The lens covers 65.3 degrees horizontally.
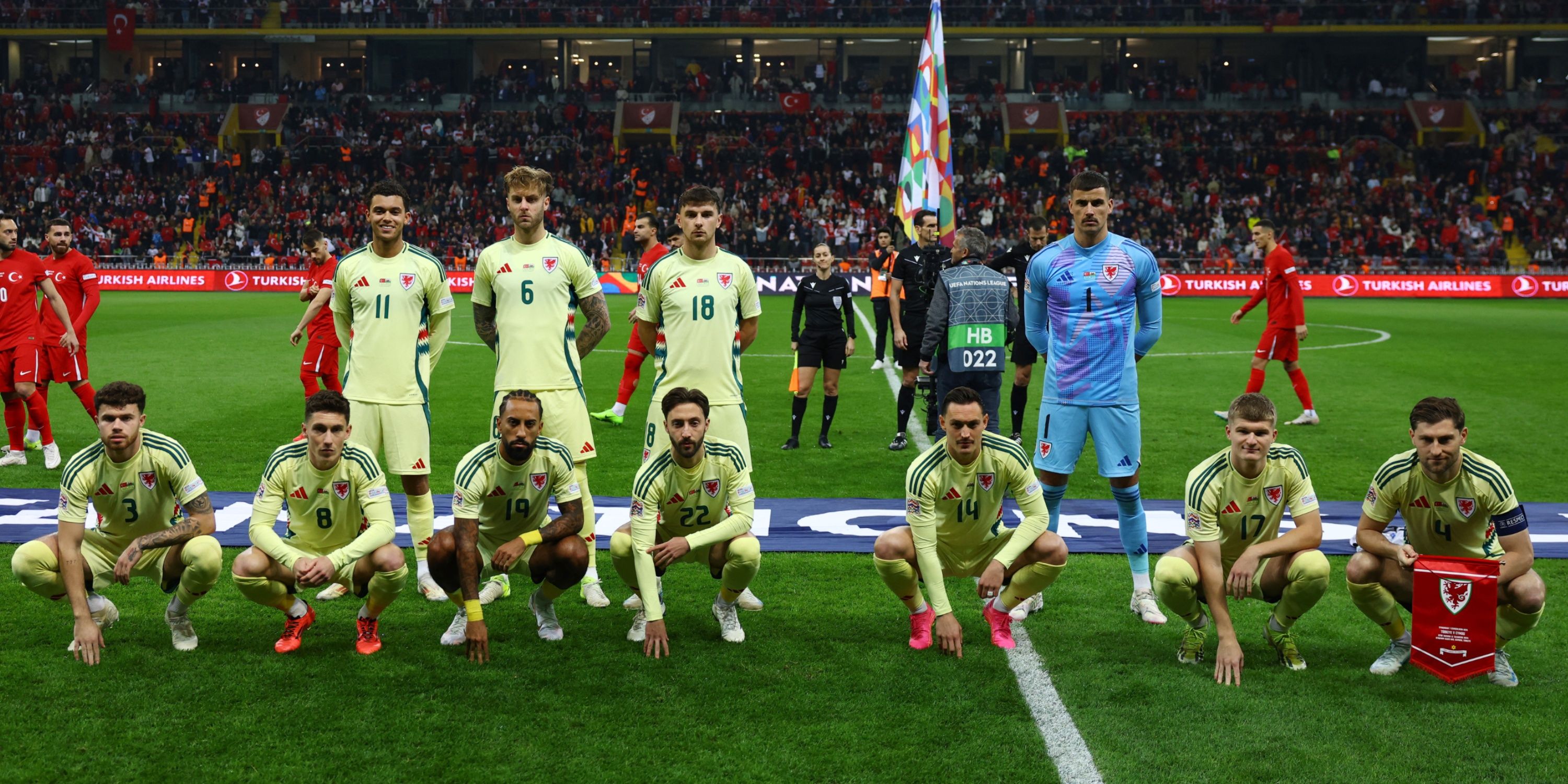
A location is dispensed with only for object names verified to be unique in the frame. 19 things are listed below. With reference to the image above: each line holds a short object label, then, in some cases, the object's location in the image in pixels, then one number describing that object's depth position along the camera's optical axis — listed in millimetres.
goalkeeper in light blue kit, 6230
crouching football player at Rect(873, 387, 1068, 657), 5512
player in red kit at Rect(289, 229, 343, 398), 10656
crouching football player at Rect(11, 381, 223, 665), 5355
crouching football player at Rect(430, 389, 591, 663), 5453
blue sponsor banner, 7527
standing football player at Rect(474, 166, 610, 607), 6359
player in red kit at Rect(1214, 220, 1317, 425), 12195
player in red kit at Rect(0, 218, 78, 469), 9664
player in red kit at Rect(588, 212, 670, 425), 11508
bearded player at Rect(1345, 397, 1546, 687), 5074
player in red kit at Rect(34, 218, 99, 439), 9992
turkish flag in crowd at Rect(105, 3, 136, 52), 48875
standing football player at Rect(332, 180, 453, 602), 6434
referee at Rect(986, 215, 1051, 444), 10586
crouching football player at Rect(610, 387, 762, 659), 5523
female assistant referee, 11242
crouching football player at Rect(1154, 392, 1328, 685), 5246
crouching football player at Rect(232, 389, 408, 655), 5344
